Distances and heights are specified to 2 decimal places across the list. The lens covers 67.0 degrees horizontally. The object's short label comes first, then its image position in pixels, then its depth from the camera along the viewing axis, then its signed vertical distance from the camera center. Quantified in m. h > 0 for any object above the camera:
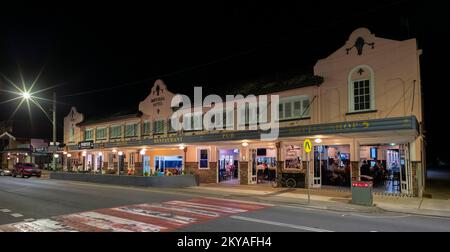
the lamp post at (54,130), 31.20 +1.50
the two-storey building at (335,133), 16.70 +0.73
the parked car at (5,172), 39.92 -3.00
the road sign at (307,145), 14.23 +0.07
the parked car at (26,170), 34.78 -2.39
